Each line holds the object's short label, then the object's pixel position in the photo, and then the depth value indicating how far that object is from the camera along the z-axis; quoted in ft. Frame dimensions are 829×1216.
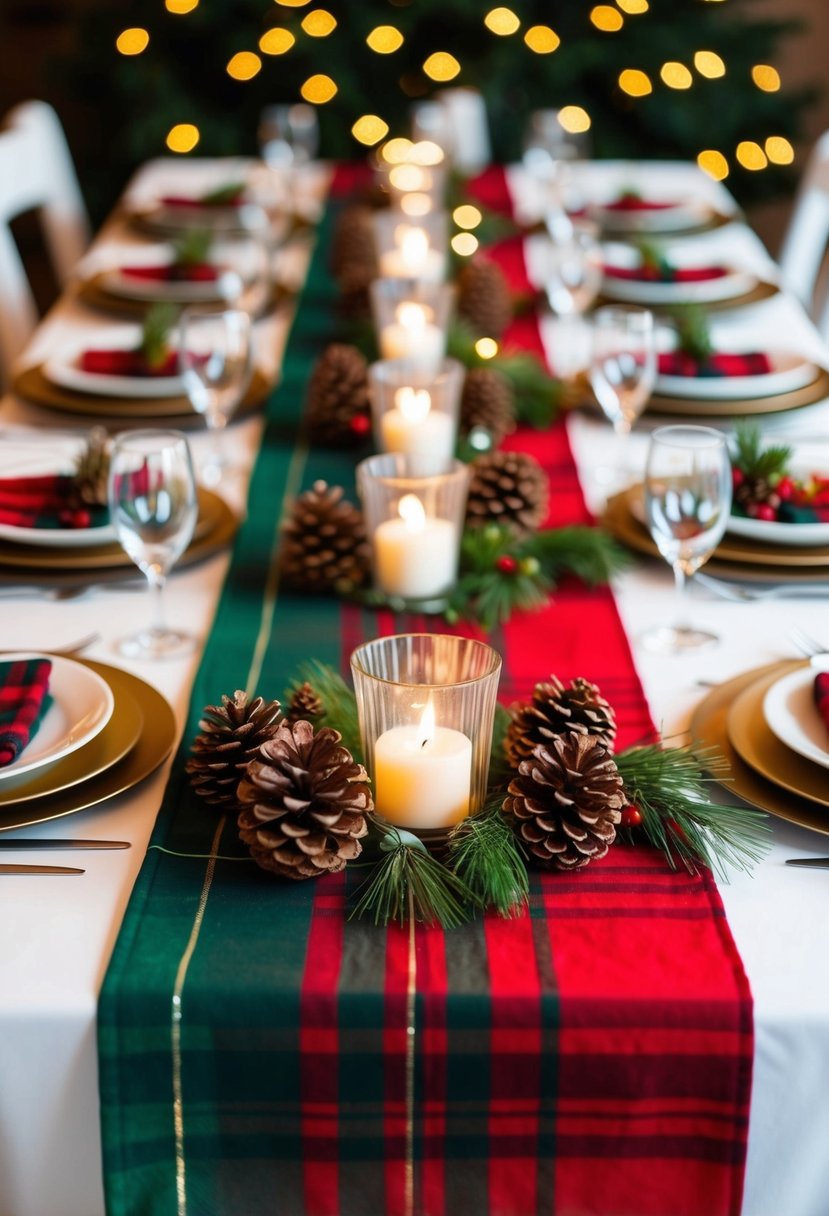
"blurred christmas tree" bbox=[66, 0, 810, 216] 13.26
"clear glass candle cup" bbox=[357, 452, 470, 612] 3.92
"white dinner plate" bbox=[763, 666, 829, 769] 3.02
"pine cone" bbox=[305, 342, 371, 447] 5.28
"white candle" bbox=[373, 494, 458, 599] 3.96
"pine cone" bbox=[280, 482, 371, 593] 4.12
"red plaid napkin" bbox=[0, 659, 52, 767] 3.01
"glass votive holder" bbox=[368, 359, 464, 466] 4.66
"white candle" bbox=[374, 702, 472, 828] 2.71
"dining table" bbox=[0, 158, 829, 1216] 2.43
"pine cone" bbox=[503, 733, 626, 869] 2.65
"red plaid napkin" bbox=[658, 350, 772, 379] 5.50
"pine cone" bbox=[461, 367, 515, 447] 5.27
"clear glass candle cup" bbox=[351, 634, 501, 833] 2.70
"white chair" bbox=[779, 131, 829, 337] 8.23
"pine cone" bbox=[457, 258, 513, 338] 6.31
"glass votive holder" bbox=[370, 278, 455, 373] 5.57
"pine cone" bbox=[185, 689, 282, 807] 2.86
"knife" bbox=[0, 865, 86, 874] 2.79
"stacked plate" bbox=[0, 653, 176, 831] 2.95
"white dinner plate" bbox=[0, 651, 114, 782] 3.02
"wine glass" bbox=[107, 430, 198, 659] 3.56
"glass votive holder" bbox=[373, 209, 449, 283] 6.70
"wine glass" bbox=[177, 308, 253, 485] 4.67
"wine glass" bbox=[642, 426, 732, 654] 3.56
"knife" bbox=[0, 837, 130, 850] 2.86
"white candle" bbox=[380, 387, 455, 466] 4.67
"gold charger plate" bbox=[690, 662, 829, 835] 2.91
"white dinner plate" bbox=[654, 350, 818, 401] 5.43
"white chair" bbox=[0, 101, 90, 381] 7.47
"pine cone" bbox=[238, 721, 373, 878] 2.56
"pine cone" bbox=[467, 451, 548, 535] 4.38
